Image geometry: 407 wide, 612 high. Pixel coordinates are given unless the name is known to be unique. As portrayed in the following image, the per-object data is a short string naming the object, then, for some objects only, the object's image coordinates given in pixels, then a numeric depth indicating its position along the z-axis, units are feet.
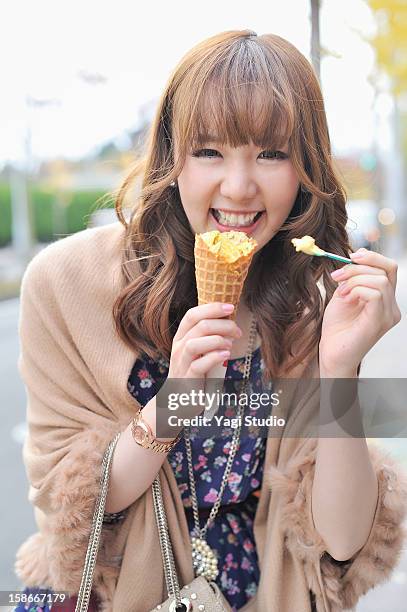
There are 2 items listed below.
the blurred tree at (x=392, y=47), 12.56
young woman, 5.22
